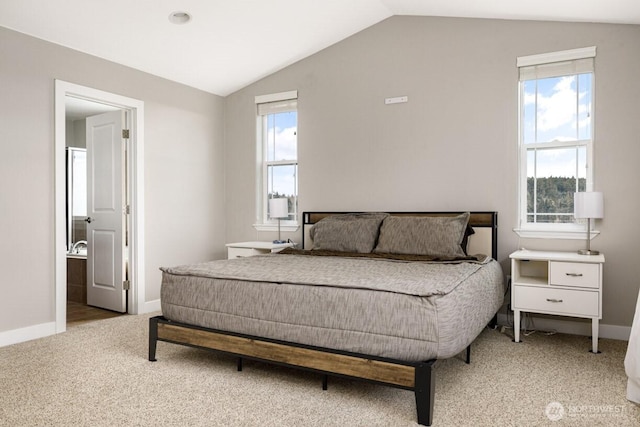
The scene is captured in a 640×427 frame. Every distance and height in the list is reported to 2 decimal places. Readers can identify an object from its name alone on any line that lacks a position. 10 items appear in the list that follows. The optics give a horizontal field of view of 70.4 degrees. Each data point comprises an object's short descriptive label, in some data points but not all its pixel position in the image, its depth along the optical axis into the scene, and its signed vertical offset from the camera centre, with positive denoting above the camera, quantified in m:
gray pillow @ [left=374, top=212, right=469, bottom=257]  3.58 -0.24
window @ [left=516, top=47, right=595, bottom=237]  3.65 +0.59
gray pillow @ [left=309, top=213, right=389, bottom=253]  3.95 -0.24
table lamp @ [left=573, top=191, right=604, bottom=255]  3.36 +0.01
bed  2.17 -0.56
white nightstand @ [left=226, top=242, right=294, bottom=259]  4.55 -0.43
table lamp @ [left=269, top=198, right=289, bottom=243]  4.75 -0.02
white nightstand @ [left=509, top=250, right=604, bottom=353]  3.16 -0.59
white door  4.51 -0.06
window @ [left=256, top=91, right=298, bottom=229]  5.03 +0.61
